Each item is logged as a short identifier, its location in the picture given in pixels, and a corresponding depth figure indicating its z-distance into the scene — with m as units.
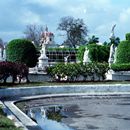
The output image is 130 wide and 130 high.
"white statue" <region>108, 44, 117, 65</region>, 25.14
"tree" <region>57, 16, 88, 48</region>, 60.67
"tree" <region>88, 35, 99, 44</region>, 52.97
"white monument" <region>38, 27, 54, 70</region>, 26.05
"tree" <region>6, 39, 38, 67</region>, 24.58
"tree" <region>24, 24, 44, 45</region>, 60.93
